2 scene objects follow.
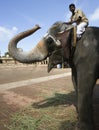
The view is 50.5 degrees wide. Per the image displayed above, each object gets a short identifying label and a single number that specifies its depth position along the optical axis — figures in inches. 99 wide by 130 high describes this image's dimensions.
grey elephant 78.1
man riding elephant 84.3
